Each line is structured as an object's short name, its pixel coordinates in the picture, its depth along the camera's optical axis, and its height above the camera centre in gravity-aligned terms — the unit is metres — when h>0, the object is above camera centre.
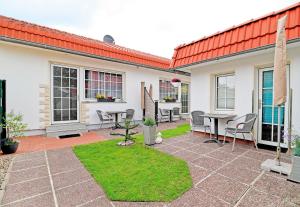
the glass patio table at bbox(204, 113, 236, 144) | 4.43 -0.57
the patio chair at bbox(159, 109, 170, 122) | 9.25 -0.73
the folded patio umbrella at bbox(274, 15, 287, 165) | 2.60 +0.63
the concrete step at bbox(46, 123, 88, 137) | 5.56 -1.03
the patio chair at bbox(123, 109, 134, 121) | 7.41 -0.57
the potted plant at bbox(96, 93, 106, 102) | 6.98 +0.22
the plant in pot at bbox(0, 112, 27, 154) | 3.63 -0.98
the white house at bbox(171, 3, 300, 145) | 3.59 +1.01
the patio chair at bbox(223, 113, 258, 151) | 3.90 -0.59
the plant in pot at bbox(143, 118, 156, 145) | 4.47 -0.83
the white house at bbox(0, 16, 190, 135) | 5.07 +1.06
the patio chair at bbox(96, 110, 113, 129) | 6.75 -0.70
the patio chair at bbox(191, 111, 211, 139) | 5.20 -0.55
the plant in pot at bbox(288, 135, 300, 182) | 2.34 -0.97
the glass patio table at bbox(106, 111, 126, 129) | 6.64 -0.69
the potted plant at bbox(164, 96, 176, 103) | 9.84 +0.22
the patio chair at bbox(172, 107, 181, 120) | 10.02 -0.72
